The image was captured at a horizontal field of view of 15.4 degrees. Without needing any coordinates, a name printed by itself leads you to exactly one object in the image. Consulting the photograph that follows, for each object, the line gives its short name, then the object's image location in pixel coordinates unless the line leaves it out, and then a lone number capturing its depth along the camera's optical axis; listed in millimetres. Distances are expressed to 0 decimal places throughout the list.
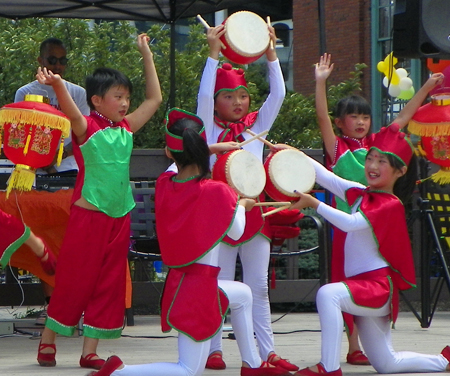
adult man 11242
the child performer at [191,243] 7134
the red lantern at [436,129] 9040
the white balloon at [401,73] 13452
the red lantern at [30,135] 8748
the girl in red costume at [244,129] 8396
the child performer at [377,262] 7812
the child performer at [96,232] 8486
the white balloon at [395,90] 13220
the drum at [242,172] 7546
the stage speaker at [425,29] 8943
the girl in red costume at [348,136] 9010
